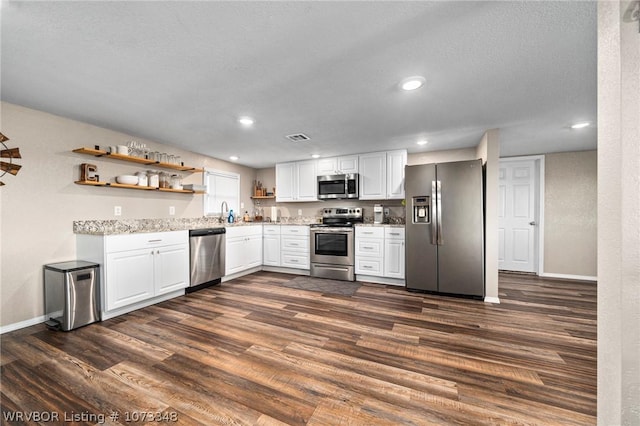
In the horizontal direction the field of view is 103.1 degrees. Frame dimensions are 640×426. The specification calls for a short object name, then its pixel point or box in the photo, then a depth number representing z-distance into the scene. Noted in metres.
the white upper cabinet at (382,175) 4.34
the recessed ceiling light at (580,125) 3.08
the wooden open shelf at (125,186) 2.98
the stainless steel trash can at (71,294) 2.49
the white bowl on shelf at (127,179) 3.26
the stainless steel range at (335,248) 4.43
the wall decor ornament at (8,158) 2.46
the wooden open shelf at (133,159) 2.93
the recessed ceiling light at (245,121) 2.93
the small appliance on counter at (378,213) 4.55
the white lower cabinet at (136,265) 2.74
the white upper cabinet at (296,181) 5.06
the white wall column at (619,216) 0.71
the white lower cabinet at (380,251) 4.07
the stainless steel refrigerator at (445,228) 3.41
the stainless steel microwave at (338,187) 4.60
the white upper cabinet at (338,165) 4.72
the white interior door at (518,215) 4.77
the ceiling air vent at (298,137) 3.57
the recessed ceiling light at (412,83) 2.06
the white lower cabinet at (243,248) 4.39
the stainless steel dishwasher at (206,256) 3.74
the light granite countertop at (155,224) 2.99
